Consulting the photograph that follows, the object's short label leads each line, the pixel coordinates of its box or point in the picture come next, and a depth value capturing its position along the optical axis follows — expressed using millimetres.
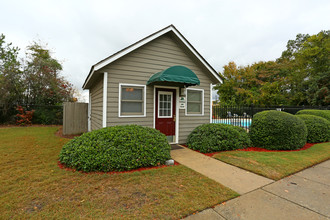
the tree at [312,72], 19750
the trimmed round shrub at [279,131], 5973
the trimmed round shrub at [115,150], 3646
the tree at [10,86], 11203
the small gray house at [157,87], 5305
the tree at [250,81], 22931
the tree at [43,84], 12555
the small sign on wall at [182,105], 6625
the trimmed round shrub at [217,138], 5699
